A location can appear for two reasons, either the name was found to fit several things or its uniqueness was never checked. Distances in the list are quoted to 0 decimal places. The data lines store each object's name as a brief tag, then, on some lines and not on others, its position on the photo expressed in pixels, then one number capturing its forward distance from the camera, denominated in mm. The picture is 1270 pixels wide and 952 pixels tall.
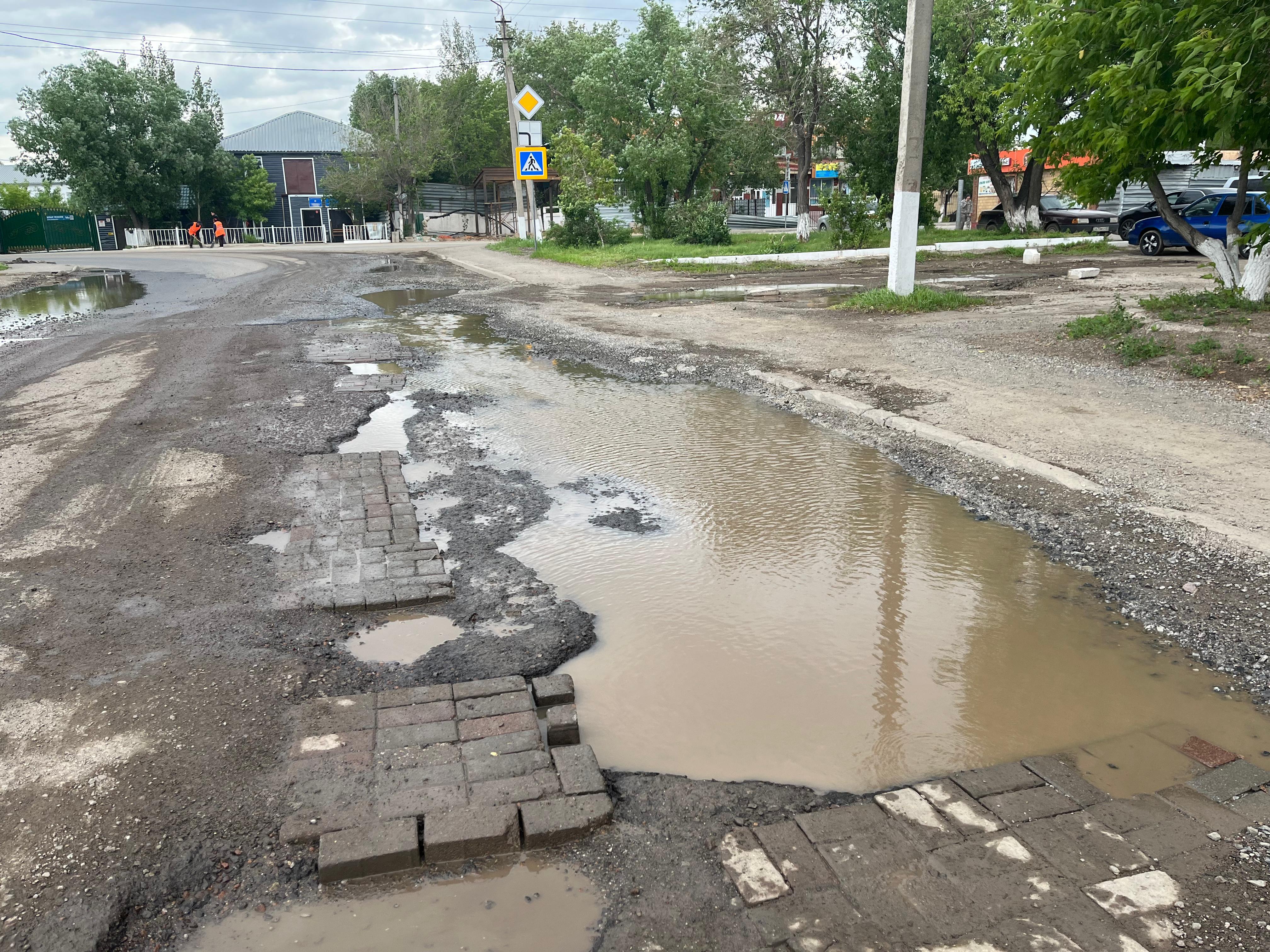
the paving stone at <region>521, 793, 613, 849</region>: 2643
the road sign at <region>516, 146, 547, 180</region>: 27625
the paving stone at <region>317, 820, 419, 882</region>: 2508
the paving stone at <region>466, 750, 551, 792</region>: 2865
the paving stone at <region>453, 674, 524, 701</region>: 3330
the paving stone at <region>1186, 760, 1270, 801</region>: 2877
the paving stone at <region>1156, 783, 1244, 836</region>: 2689
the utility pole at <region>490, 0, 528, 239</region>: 30562
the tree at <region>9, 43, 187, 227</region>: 41969
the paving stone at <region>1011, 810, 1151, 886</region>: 2498
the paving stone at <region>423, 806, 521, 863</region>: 2586
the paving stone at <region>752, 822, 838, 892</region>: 2465
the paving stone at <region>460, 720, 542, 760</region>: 2977
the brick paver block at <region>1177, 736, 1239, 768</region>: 3059
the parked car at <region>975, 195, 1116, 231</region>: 30469
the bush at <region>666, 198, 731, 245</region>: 28484
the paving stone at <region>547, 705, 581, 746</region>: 3133
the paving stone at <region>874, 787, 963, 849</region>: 2627
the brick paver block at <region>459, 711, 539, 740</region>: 3080
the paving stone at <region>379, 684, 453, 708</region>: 3291
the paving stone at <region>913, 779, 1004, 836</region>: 2678
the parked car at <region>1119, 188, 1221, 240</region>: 24344
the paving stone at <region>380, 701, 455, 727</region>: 3160
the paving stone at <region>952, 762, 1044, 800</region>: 2852
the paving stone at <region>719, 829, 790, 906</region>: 2428
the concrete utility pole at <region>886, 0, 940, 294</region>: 12445
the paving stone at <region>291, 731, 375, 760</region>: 3006
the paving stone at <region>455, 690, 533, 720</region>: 3209
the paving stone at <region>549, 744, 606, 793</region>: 2834
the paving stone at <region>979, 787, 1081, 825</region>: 2725
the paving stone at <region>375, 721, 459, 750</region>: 3035
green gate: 42438
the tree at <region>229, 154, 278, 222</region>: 48062
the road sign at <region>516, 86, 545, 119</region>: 28141
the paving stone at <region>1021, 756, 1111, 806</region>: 2832
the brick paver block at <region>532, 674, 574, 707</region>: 3340
